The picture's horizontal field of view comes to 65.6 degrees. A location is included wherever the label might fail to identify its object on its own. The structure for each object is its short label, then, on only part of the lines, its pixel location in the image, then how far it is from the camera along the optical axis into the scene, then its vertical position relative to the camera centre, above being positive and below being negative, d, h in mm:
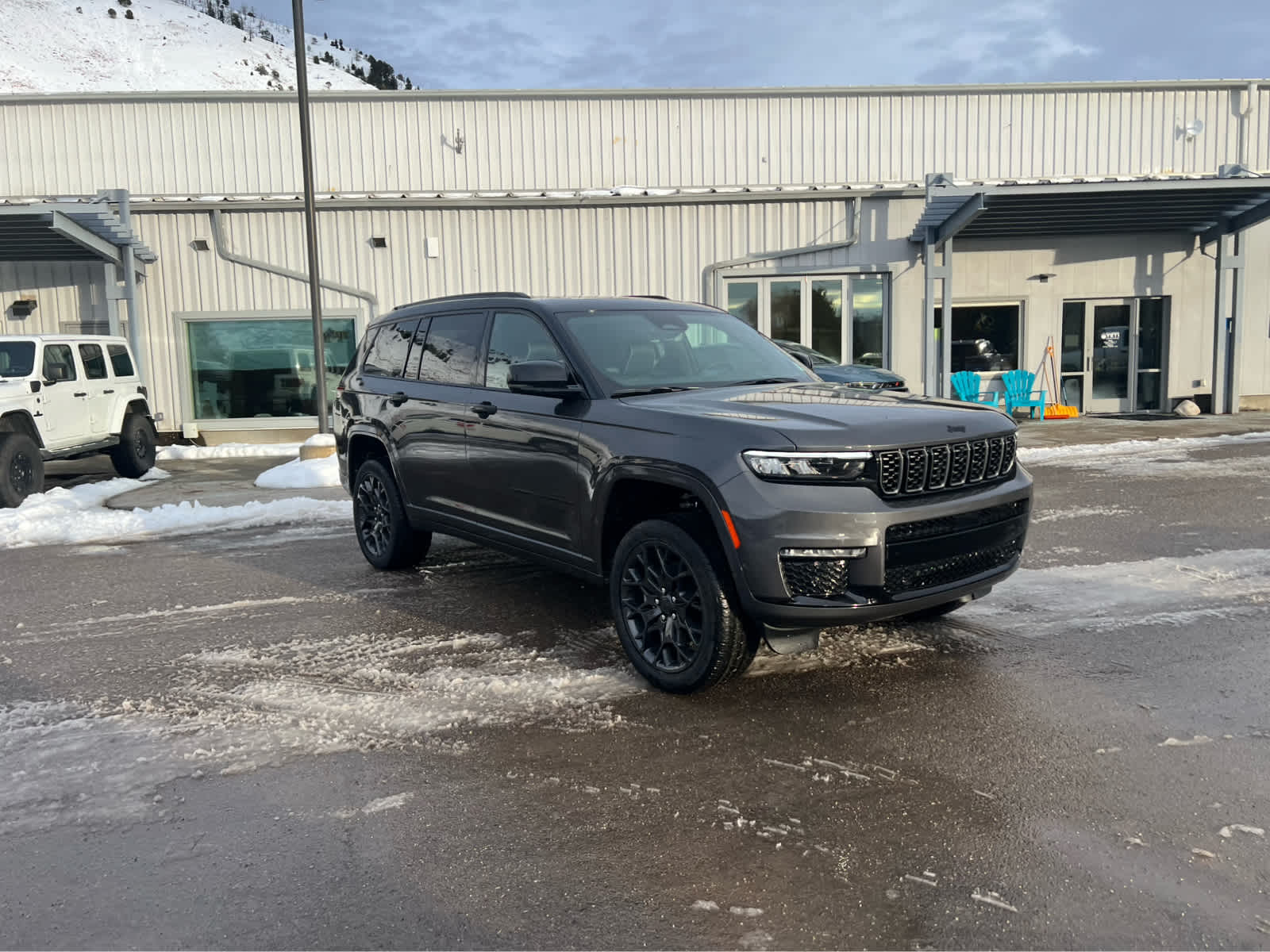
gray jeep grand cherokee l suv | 3980 -468
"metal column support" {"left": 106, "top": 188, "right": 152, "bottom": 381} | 16359 +1810
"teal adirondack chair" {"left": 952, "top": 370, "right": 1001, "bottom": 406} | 18656 -331
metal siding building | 17594 +3145
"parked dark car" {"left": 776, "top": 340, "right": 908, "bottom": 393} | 13750 -32
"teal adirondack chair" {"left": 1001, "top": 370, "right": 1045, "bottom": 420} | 18781 -445
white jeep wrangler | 10625 -249
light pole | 13875 +2548
